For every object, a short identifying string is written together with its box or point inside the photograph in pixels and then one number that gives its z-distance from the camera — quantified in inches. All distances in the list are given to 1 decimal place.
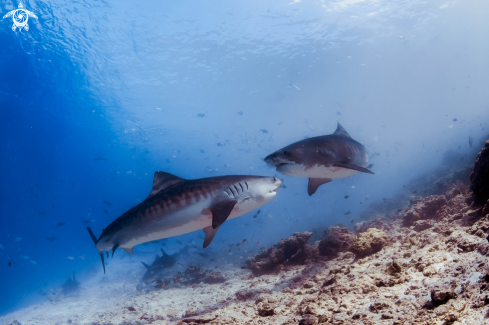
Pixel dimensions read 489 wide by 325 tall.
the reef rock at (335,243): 204.5
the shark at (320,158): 155.6
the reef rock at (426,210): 227.9
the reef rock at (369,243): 150.7
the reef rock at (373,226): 276.7
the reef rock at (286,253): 247.6
